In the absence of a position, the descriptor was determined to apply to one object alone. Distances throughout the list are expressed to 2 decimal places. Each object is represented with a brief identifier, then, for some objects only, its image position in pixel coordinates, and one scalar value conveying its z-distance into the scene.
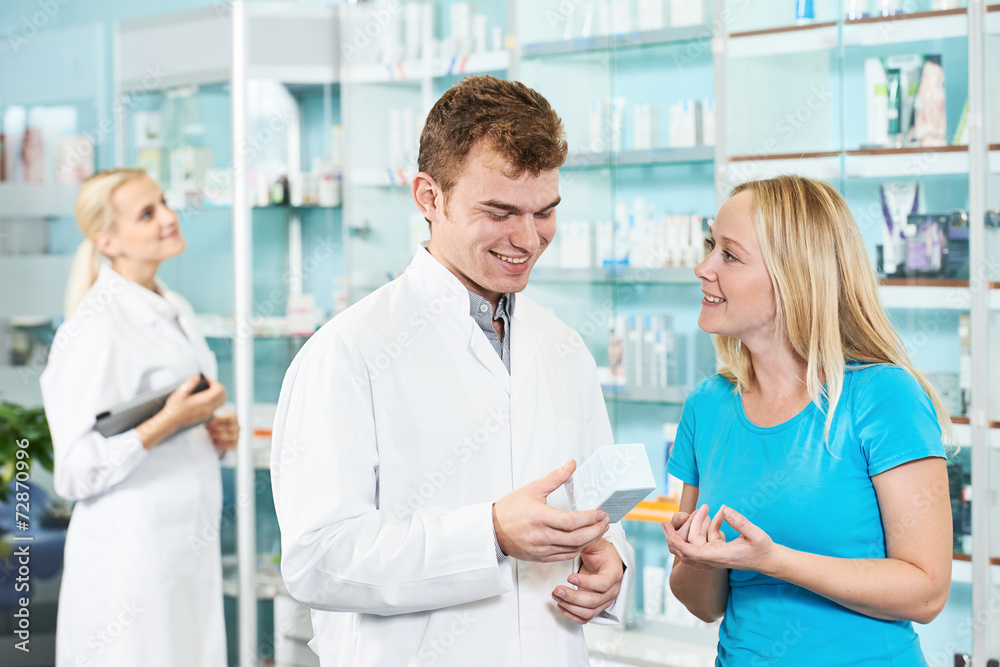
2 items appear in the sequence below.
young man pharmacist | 1.33
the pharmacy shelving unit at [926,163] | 2.79
